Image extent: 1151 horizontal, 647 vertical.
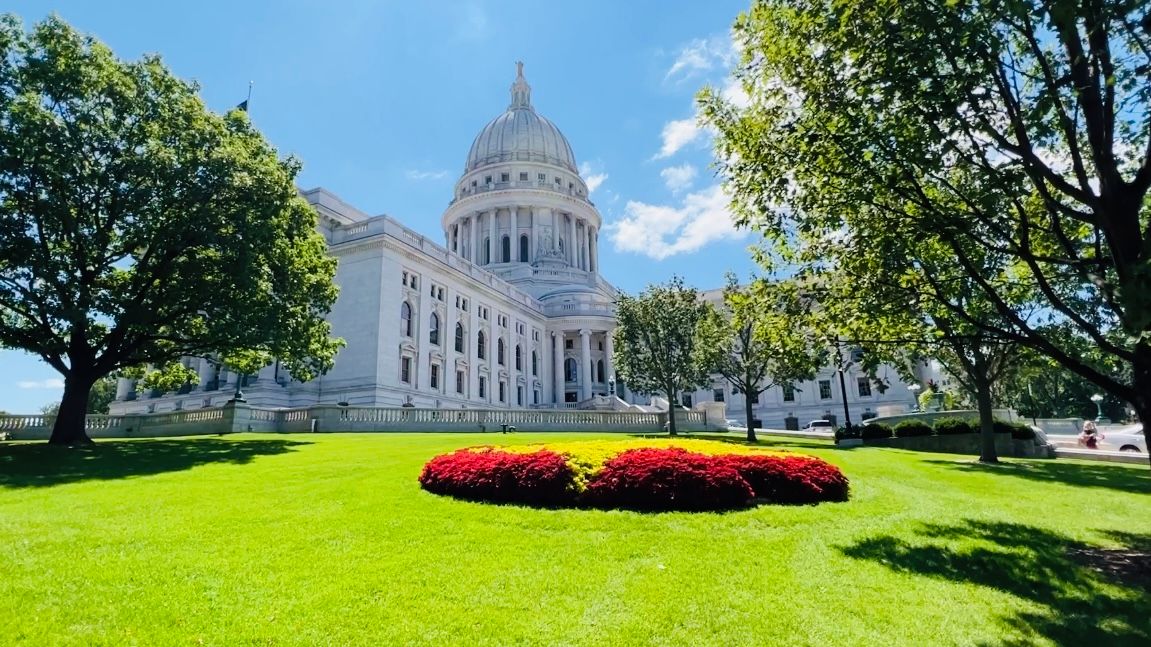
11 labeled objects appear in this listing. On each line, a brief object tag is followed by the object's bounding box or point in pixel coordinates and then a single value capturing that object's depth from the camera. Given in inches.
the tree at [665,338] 1515.7
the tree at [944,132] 299.3
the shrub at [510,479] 442.6
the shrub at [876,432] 1398.9
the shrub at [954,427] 1189.7
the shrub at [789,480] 452.4
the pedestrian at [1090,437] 1268.5
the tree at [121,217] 829.2
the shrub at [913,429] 1280.8
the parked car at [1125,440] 1187.3
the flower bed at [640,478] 421.4
